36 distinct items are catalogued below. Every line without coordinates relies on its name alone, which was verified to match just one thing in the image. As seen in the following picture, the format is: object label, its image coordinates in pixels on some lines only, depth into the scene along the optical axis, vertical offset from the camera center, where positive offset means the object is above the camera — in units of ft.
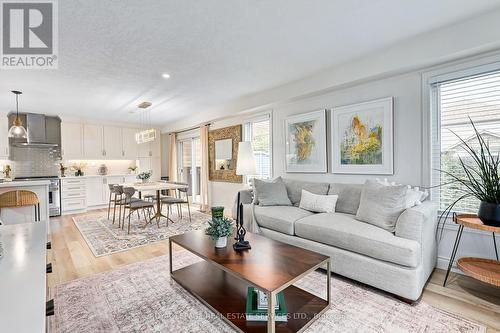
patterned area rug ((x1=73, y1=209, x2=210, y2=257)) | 11.70 -3.94
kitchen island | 10.74 -1.97
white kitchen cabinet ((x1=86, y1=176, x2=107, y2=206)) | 21.03 -2.31
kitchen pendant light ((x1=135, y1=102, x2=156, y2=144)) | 16.26 +2.24
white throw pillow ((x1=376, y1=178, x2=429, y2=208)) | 8.00 -1.22
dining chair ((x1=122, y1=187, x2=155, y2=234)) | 14.15 -2.40
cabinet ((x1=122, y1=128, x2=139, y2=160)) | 23.79 +2.09
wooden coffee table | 5.39 -2.59
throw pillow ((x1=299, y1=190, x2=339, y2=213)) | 10.50 -1.79
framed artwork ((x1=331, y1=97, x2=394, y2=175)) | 10.05 +1.15
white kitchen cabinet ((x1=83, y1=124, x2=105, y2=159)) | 21.53 +2.24
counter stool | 10.11 -1.43
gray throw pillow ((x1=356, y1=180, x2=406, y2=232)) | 7.86 -1.48
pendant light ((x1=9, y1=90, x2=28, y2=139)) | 13.12 +1.99
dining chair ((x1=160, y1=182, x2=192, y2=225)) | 16.18 -2.49
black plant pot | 6.56 -1.47
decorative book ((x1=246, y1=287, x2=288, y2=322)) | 5.61 -3.56
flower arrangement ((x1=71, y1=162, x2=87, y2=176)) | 21.30 -0.14
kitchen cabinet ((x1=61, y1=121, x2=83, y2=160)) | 20.44 +2.24
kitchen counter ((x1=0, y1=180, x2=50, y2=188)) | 11.03 -0.85
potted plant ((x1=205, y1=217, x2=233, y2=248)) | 7.09 -2.00
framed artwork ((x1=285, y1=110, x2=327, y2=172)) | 12.42 +1.18
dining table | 15.11 -1.47
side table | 6.39 -3.09
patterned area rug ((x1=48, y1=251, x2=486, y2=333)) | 5.78 -4.01
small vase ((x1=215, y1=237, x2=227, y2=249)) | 7.19 -2.41
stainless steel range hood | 18.70 +2.90
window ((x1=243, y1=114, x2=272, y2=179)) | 15.65 +1.65
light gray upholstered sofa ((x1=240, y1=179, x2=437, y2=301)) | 6.71 -2.61
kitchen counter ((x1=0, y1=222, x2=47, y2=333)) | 2.23 -1.47
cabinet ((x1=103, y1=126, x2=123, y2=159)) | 22.70 +2.27
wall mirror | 17.66 +0.90
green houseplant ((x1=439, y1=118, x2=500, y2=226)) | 6.70 -0.54
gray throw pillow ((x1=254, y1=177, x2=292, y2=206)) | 12.17 -1.57
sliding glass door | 23.68 +0.15
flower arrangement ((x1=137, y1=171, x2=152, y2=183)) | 18.02 -0.86
